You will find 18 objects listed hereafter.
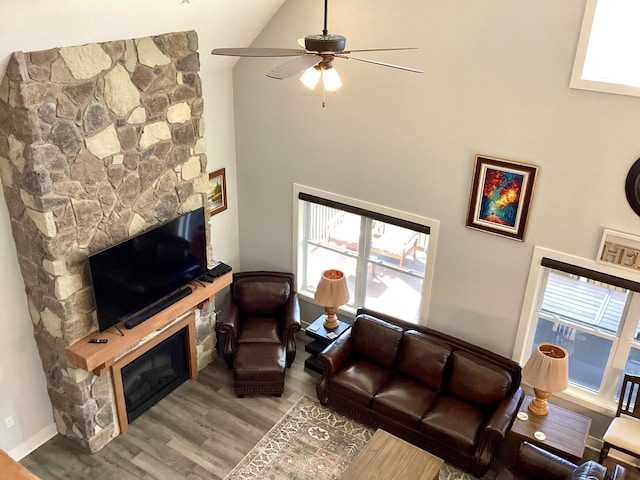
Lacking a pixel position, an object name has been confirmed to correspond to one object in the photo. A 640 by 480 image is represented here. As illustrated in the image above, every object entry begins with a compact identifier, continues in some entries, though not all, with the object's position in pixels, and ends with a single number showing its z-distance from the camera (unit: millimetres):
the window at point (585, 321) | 5008
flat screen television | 4945
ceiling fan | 3107
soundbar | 5277
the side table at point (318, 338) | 6387
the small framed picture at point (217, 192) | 6629
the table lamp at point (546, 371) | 4965
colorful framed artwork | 5066
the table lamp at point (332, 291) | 6180
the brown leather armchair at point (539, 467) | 4485
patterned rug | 5297
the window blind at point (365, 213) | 5795
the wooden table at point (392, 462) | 4730
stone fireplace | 4305
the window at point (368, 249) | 6012
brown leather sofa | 5234
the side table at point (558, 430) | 4879
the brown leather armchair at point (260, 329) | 6043
